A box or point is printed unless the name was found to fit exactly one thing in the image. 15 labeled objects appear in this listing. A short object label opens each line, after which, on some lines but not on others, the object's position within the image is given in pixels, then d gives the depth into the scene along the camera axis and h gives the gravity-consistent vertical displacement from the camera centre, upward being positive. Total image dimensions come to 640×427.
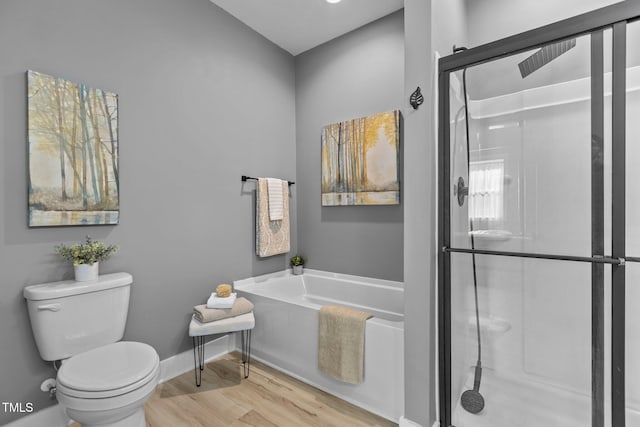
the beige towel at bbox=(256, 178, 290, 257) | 2.85 -0.19
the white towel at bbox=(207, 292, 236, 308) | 2.19 -0.65
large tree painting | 1.65 +0.32
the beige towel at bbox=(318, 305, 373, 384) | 1.90 -0.84
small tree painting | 2.66 +0.40
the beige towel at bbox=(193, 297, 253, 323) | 2.13 -0.71
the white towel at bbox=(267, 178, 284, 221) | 2.91 +0.08
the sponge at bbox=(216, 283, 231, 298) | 2.26 -0.59
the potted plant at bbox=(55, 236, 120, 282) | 1.71 -0.25
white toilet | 1.33 -0.71
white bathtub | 1.80 -0.86
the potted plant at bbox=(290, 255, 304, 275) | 3.24 -0.59
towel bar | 2.78 +0.26
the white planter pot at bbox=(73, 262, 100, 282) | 1.71 -0.33
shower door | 1.23 -0.11
